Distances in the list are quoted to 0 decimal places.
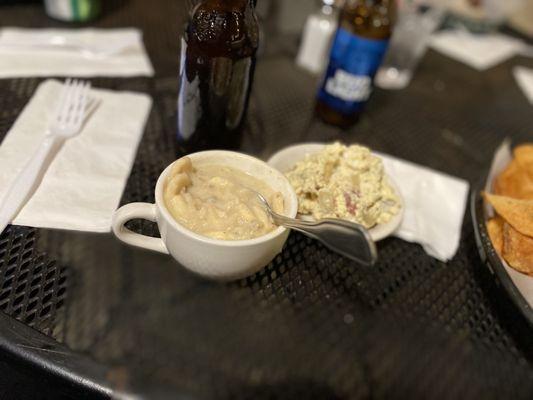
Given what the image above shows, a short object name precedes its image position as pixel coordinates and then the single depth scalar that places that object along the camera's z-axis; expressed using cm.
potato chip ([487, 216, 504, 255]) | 60
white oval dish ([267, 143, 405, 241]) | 58
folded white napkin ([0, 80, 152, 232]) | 55
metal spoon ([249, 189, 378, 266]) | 41
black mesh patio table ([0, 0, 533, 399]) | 46
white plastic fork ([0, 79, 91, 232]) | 54
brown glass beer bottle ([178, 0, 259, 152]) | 53
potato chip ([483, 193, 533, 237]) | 57
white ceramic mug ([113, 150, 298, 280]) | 45
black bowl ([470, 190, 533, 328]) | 51
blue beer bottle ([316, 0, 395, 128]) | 75
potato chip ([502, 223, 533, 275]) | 56
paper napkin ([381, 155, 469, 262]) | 65
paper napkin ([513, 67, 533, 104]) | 120
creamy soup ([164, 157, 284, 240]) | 47
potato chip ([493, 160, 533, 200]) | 67
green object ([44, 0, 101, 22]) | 94
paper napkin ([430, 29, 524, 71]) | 129
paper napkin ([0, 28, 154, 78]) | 80
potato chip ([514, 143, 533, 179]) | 69
